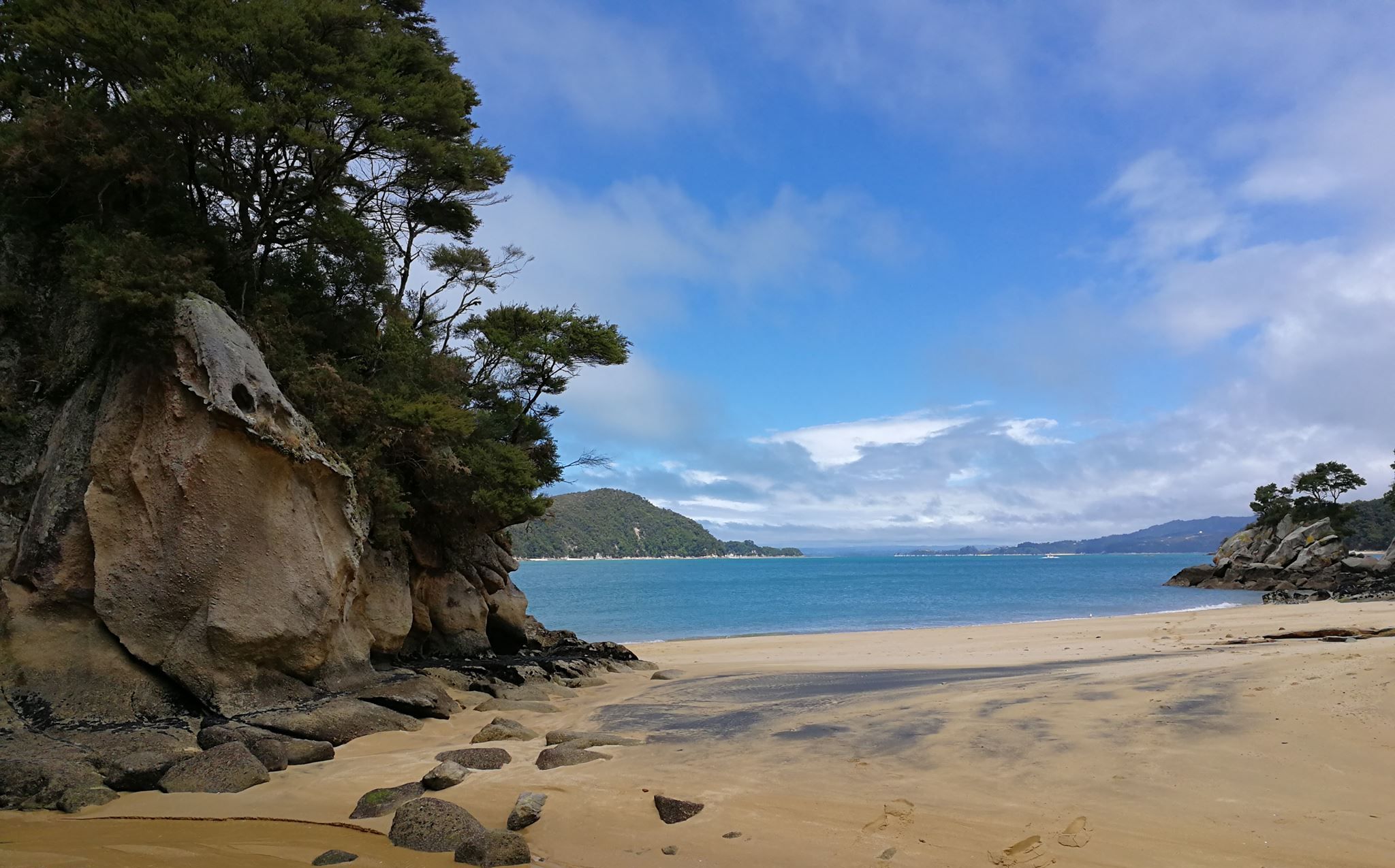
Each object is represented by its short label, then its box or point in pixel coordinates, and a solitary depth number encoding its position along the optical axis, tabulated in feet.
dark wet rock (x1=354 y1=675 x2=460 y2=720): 38.58
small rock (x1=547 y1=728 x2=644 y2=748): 30.81
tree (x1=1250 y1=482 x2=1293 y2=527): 222.69
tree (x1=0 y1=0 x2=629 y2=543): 40.29
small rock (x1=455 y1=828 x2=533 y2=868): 19.65
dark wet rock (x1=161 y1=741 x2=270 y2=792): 26.32
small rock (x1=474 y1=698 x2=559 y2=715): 43.04
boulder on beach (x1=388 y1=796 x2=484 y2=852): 20.83
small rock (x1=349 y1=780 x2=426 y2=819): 23.63
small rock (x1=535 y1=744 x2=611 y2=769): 27.66
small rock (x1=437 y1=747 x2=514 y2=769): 27.96
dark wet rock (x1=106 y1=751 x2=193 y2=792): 26.53
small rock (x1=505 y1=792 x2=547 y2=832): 21.76
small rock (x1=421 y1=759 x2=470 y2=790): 25.38
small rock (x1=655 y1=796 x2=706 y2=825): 21.74
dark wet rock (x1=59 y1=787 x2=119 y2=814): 24.84
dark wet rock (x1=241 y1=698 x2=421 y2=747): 33.63
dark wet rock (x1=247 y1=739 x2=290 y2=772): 28.95
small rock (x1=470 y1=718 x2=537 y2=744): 33.35
